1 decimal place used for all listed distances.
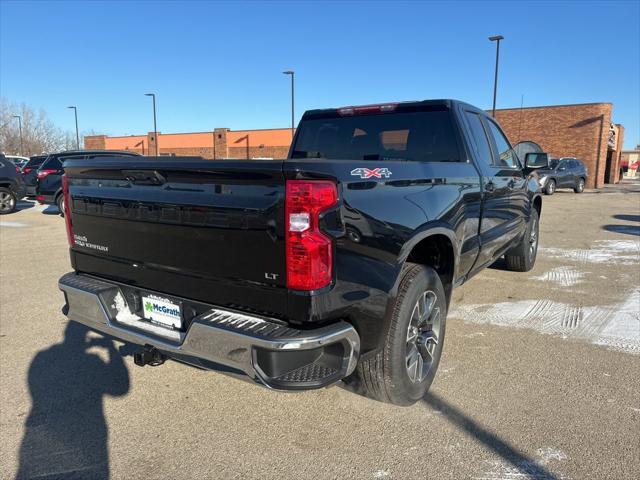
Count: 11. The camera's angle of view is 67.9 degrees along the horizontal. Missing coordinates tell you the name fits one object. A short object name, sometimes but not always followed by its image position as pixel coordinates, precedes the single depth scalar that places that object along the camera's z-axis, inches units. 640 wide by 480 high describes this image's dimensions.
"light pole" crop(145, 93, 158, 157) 1587.1
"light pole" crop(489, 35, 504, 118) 931.3
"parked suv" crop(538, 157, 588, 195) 877.8
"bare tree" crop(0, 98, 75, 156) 2395.4
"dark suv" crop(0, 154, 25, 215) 542.6
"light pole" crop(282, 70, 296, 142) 1181.1
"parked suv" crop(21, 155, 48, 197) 642.2
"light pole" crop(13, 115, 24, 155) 2370.0
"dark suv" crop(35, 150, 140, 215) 505.7
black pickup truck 88.3
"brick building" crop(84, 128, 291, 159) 1528.1
